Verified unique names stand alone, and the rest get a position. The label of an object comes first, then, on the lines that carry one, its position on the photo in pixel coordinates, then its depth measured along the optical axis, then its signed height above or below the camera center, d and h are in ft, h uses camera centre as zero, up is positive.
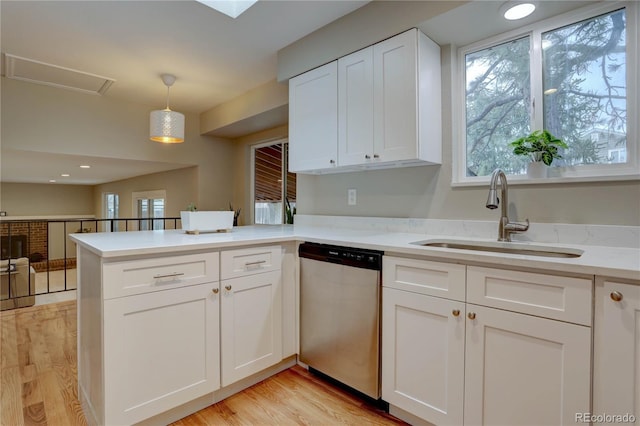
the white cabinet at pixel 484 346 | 3.61 -1.76
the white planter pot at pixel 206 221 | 6.42 -0.23
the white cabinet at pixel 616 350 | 3.23 -1.44
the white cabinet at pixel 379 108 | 6.04 +2.11
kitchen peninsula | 3.59 -1.31
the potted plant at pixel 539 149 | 5.28 +1.02
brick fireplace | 26.32 -2.67
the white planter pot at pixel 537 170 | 5.41 +0.68
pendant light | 9.25 +2.45
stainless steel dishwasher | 5.32 -1.87
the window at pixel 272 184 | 12.47 +1.05
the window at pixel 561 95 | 5.01 +2.03
